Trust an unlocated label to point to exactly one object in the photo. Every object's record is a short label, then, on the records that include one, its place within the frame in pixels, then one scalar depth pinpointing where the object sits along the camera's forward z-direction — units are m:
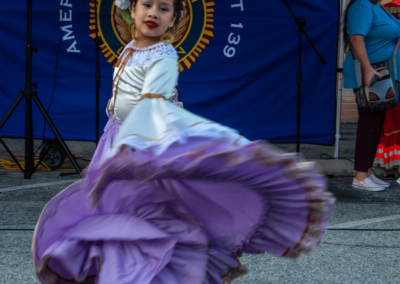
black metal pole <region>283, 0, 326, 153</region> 4.93
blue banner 5.33
